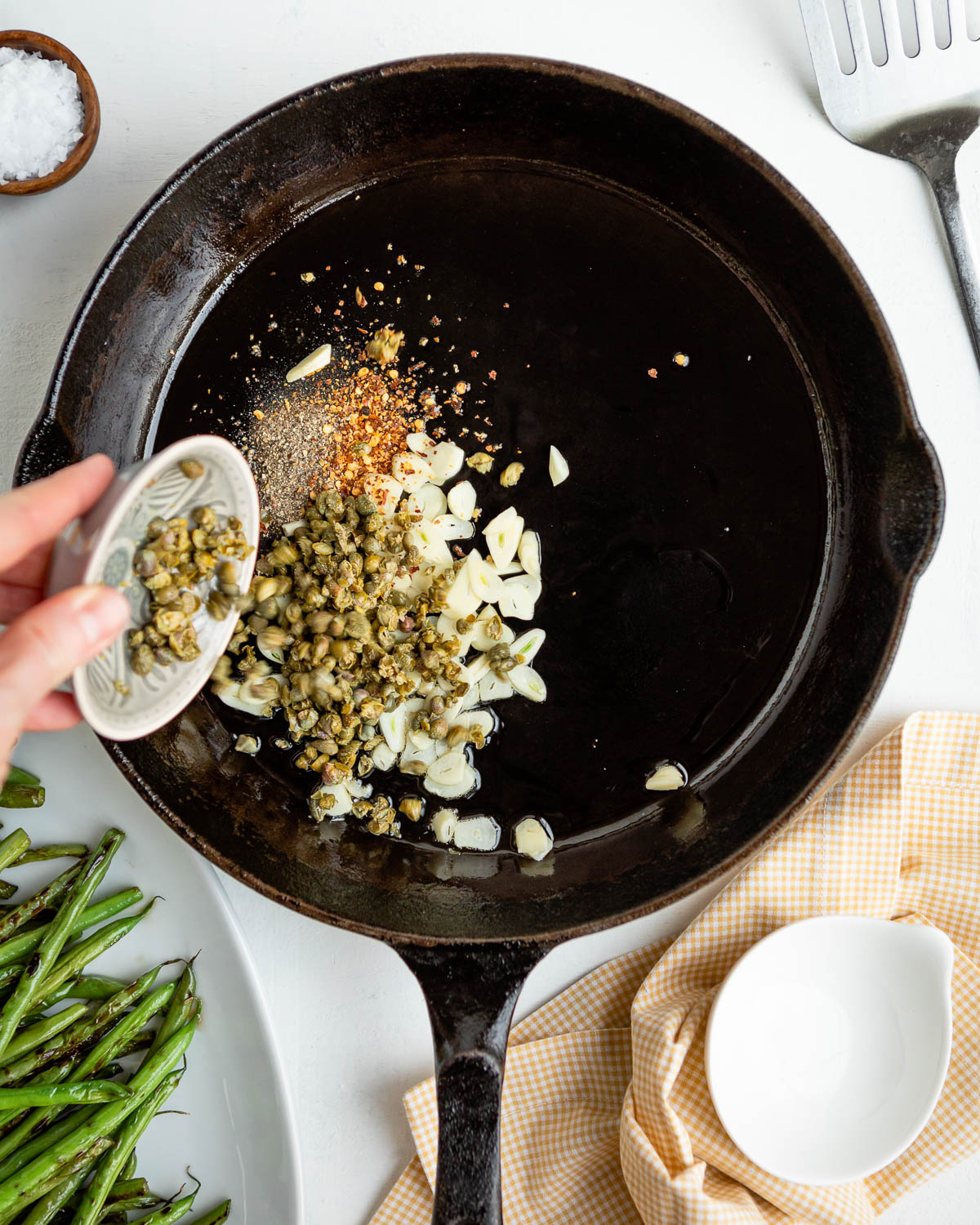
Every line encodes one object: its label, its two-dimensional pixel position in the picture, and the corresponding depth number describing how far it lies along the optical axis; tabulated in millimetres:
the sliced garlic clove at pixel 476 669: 593
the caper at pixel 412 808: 596
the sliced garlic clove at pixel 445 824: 599
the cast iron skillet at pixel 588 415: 594
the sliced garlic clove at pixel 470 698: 595
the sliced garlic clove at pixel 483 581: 592
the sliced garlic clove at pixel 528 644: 595
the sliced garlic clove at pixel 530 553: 596
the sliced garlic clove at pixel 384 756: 593
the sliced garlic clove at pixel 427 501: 595
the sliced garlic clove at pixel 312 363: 593
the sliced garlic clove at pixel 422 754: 592
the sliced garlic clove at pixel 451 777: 592
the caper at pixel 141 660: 535
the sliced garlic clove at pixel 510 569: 595
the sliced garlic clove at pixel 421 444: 595
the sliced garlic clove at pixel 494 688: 595
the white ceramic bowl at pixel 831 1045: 581
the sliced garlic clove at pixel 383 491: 591
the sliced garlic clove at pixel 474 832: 600
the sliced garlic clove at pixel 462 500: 595
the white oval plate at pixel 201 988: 594
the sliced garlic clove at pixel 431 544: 592
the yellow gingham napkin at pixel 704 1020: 586
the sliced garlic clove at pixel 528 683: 595
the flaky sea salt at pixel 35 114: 577
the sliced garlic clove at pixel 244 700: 591
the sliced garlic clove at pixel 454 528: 596
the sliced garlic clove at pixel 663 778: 602
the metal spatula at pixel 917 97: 595
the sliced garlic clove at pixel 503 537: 594
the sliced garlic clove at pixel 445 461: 594
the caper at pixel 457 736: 589
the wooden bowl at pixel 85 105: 581
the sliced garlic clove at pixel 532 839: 600
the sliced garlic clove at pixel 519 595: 595
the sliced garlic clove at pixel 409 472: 593
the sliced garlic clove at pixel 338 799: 593
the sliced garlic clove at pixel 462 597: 589
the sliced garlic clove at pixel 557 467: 597
